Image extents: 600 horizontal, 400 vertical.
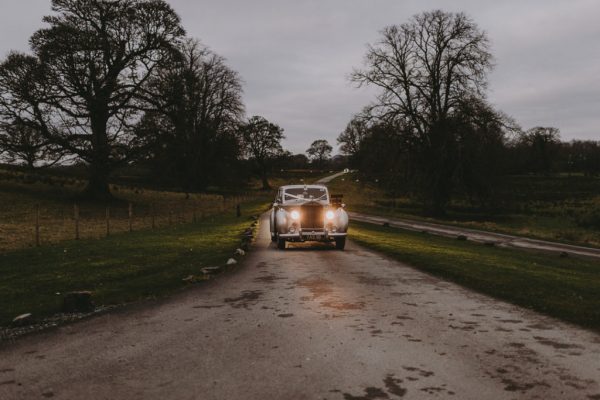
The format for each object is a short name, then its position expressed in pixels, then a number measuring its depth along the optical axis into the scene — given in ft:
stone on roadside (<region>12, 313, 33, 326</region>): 23.66
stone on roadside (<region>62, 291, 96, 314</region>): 26.32
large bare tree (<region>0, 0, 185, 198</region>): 101.35
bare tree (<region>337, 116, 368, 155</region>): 376.23
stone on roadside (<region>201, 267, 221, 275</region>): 37.19
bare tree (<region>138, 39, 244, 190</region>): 118.93
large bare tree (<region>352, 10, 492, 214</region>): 119.14
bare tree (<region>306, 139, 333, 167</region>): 597.93
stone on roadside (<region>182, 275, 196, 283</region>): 34.52
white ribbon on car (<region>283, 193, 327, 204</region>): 55.47
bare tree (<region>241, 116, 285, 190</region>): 314.76
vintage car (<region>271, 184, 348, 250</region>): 53.31
